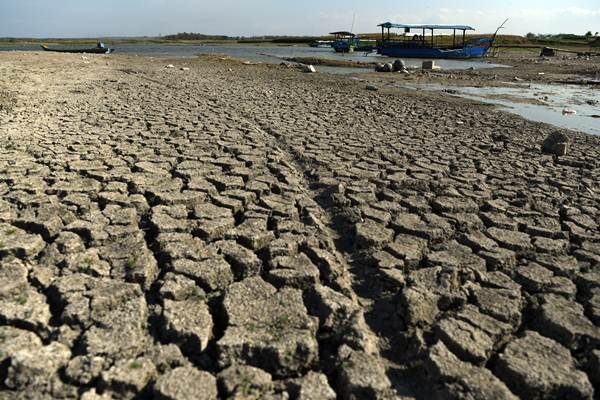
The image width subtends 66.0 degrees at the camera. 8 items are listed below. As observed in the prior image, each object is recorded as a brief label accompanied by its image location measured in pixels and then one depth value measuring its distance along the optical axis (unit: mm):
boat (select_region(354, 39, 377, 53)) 43250
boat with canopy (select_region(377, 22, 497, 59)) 33312
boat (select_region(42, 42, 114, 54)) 28112
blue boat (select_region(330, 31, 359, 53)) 44969
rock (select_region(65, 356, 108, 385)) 1732
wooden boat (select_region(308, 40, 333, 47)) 65062
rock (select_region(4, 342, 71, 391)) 1692
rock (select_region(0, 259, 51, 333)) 2010
